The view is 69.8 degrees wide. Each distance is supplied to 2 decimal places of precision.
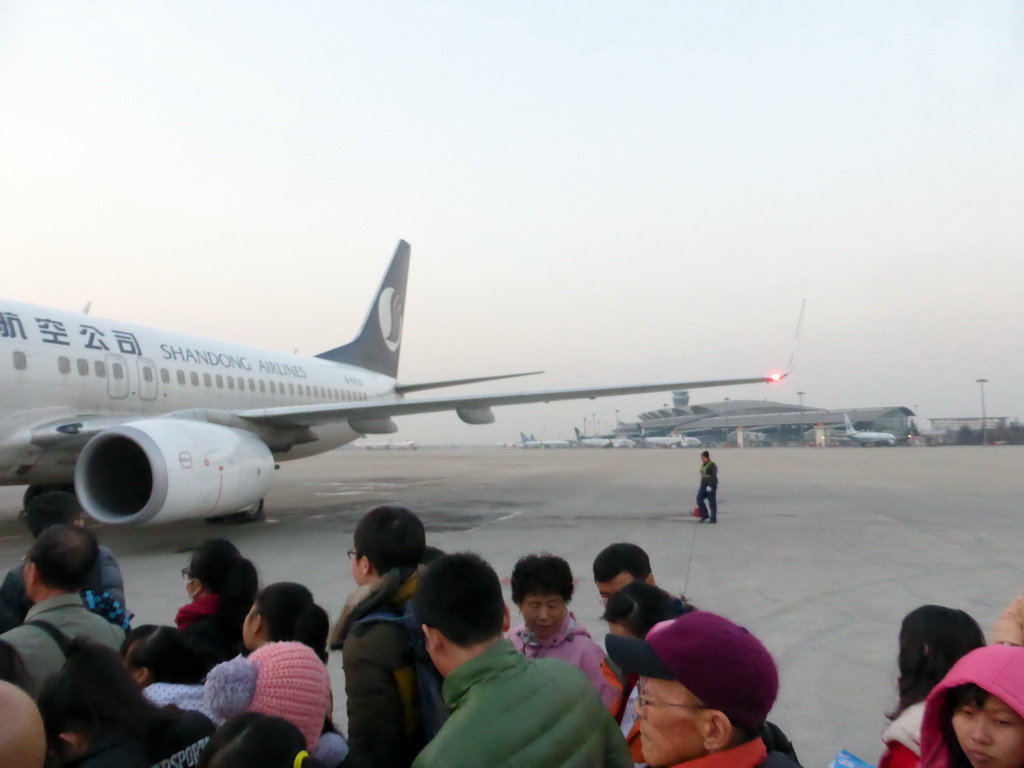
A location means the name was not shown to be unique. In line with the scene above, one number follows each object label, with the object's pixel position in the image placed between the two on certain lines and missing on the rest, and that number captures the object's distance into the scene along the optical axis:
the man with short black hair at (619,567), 3.36
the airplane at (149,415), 8.24
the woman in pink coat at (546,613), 2.76
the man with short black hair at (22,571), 3.32
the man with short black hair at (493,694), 1.45
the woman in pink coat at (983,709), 1.51
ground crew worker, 10.96
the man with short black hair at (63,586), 2.66
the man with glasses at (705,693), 1.39
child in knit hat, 1.83
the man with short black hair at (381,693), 1.89
